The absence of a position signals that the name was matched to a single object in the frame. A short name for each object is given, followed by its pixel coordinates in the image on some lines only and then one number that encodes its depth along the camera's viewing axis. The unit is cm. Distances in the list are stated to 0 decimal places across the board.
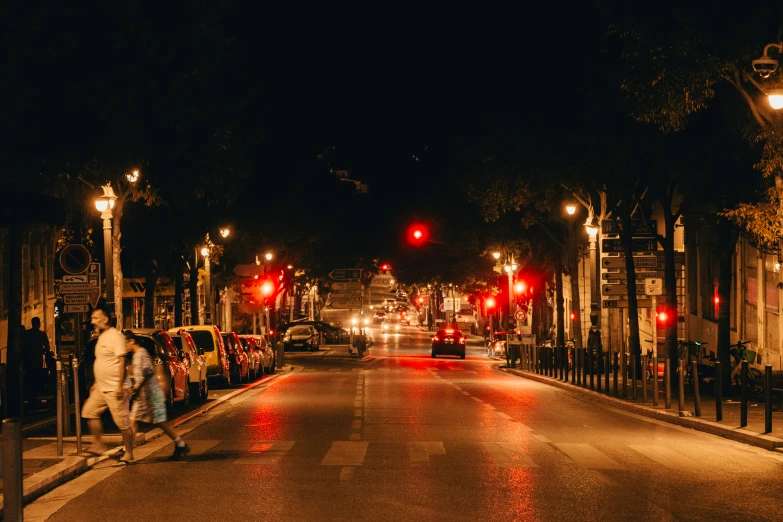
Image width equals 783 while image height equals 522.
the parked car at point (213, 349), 3130
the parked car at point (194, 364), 2509
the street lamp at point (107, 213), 2755
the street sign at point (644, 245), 2919
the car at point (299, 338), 6862
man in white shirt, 1405
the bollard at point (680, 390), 2115
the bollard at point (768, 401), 1680
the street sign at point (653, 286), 2805
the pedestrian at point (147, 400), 1424
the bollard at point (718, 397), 1908
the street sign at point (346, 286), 6191
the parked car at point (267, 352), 4031
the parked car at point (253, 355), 3662
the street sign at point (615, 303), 3078
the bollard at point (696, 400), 2019
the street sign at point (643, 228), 2978
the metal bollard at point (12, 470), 866
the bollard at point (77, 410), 1437
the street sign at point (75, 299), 2027
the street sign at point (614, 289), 3009
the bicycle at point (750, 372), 2677
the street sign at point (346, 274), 5912
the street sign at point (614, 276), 3077
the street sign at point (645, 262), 2903
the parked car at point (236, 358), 3353
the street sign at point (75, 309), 2019
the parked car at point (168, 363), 2031
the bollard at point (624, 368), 2542
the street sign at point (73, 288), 2027
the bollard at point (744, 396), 1773
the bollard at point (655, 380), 2144
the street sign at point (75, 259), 2091
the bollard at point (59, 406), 1423
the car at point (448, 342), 5997
